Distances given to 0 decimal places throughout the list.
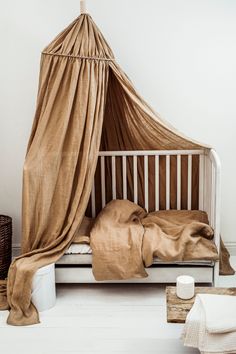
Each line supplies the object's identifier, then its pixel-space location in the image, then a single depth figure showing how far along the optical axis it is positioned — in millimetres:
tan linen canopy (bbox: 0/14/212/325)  3199
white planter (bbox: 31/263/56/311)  3041
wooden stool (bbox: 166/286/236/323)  2391
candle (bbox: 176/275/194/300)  2523
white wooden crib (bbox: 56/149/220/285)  3191
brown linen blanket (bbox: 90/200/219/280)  3117
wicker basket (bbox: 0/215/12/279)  3459
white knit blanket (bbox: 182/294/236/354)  2234
